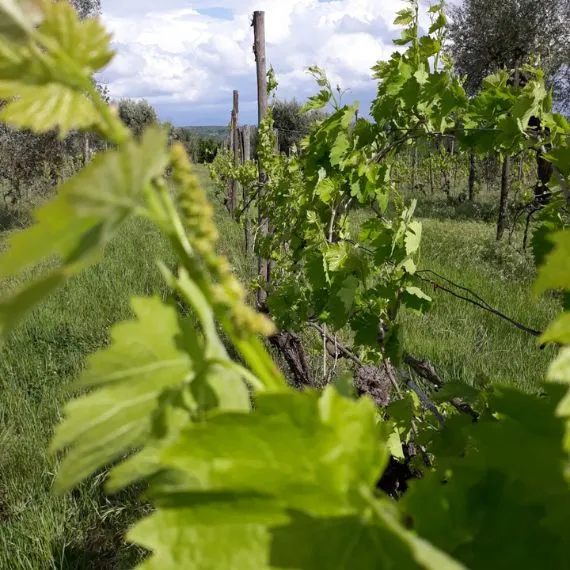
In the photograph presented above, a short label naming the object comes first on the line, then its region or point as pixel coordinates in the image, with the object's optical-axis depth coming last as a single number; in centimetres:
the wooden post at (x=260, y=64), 600
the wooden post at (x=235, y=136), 1141
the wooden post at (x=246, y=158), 786
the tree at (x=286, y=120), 2902
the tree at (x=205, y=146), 3611
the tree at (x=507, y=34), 1465
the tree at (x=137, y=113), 3073
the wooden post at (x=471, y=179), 1523
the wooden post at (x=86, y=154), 1633
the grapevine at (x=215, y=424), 39
